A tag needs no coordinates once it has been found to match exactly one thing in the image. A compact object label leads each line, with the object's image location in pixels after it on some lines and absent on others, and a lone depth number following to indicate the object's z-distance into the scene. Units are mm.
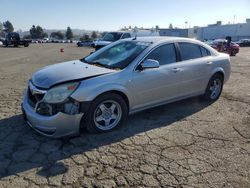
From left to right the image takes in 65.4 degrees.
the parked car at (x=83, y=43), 36808
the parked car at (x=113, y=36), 13774
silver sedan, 2926
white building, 53505
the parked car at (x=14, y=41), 27275
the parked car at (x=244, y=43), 34685
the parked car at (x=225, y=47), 17104
